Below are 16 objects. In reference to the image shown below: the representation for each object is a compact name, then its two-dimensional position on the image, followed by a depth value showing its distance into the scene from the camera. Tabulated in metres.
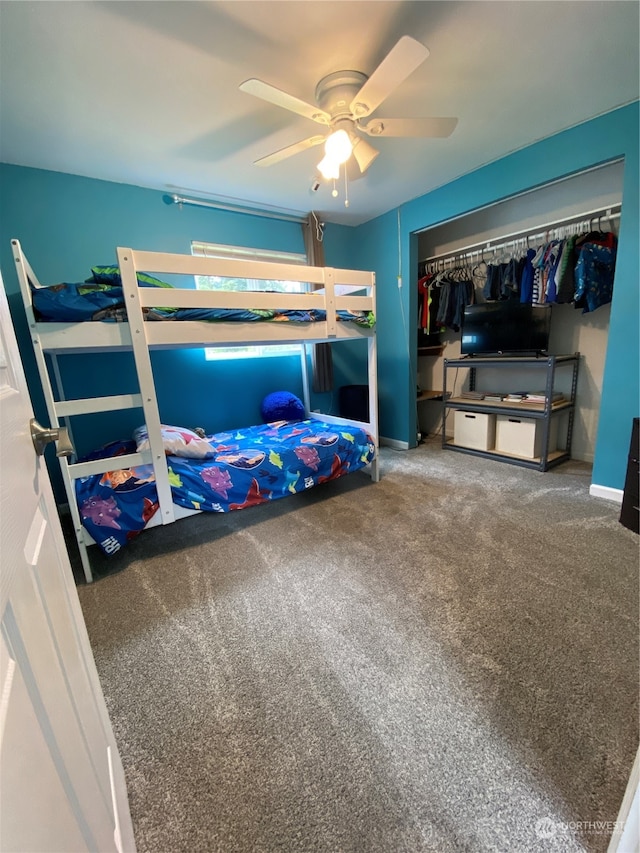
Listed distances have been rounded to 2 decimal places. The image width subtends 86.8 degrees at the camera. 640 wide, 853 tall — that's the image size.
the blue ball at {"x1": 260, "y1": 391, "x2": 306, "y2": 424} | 3.32
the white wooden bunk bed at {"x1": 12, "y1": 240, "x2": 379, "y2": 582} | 1.62
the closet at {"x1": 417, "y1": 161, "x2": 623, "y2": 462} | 2.73
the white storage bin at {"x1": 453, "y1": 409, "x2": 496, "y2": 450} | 3.29
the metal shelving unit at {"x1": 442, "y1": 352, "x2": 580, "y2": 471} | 2.82
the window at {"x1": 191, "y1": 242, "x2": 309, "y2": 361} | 3.12
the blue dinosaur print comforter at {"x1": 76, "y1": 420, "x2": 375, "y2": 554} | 1.76
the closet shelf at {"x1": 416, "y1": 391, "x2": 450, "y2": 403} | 3.86
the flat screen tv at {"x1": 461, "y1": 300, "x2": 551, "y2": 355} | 3.00
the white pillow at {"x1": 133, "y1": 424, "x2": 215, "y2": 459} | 2.04
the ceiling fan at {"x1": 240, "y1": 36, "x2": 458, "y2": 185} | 1.46
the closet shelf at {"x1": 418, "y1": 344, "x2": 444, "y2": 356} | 3.96
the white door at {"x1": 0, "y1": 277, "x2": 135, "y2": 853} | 0.33
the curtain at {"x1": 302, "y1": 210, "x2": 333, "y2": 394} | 3.50
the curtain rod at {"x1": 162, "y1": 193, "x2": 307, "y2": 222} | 2.85
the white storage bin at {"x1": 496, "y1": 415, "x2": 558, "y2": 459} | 2.99
